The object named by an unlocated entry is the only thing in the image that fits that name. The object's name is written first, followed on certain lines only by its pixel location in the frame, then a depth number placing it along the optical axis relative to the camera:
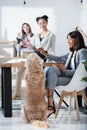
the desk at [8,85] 4.41
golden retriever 3.88
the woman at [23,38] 6.65
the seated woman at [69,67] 4.36
